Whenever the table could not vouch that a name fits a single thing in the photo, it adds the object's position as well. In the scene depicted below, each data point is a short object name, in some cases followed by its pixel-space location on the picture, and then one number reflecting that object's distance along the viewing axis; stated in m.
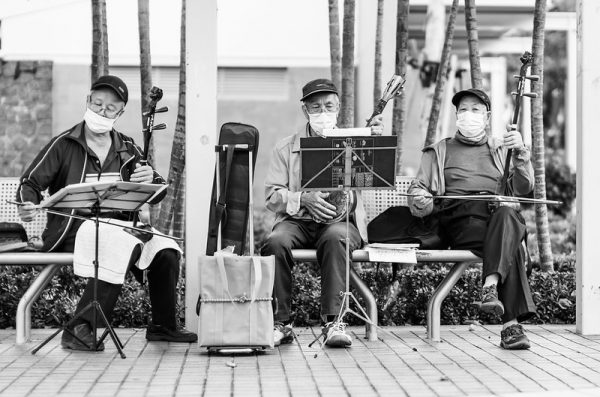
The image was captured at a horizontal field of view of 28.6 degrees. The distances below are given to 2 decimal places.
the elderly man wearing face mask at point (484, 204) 7.07
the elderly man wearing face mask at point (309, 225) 7.08
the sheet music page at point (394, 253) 7.19
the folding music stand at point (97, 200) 6.39
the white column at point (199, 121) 7.32
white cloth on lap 6.89
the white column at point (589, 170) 7.61
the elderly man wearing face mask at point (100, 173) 7.16
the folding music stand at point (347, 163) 6.87
